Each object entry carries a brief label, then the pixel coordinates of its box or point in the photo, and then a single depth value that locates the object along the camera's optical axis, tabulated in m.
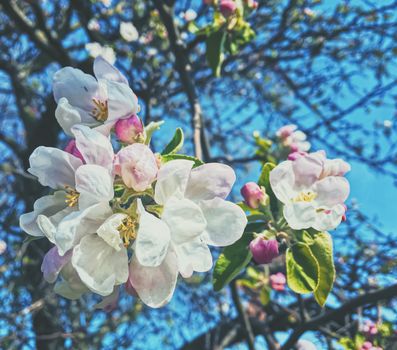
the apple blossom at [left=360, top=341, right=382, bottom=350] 0.39
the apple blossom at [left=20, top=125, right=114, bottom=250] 0.18
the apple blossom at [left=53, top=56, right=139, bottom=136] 0.20
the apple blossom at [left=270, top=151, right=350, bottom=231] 0.24
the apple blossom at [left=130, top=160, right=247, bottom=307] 0.17
